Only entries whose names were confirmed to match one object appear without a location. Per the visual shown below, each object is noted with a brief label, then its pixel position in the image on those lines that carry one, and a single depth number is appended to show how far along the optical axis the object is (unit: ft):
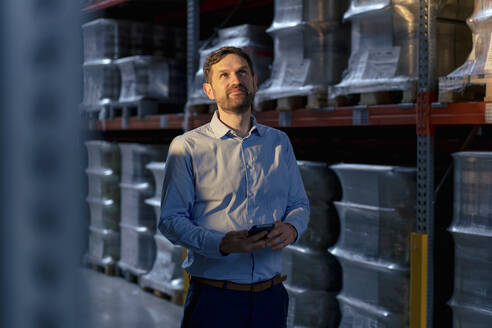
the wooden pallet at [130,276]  20.57
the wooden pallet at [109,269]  21.80
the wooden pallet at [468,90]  9.66
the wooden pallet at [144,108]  18.95
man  6.71
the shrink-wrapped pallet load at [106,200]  21.75
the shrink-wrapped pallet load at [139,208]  19.47
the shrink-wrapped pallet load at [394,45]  10.88
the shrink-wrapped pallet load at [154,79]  18.97
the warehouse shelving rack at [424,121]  10.34
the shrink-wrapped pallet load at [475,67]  9.65
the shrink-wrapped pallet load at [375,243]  11.29
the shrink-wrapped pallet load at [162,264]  17.87
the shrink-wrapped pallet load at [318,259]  13.20
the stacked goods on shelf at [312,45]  12.73
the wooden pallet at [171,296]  17.72
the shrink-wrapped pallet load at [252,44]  14.87
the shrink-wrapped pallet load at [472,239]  9.73
